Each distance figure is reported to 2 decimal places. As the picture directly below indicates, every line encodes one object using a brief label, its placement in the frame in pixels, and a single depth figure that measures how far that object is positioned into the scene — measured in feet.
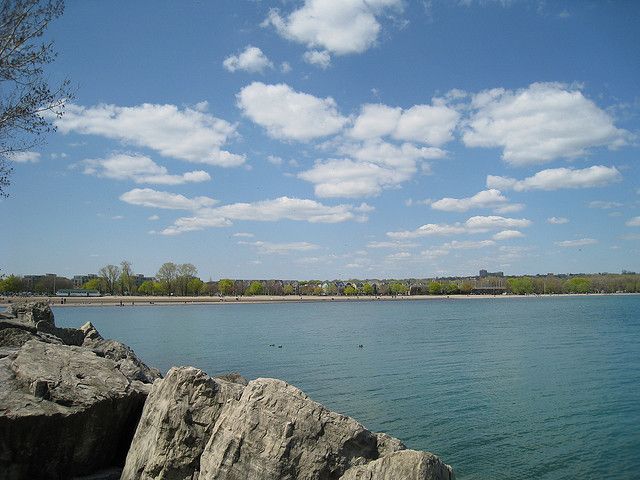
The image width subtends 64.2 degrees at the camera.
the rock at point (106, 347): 61.50
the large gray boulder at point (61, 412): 29.14
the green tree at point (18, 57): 46.62
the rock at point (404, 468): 24.02
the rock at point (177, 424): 29.48
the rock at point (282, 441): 26.27
